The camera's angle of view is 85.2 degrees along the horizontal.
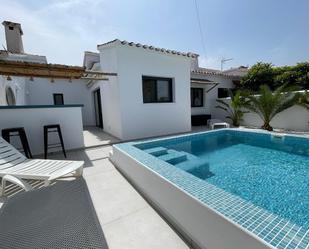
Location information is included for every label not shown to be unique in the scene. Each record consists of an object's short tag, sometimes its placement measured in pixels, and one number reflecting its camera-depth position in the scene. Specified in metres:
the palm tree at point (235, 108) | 11.98
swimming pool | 1.86
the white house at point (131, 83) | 8.24
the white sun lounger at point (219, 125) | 10.98
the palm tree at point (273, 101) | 9.91
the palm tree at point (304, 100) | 9.43
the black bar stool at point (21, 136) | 5.79
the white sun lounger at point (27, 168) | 3.76
